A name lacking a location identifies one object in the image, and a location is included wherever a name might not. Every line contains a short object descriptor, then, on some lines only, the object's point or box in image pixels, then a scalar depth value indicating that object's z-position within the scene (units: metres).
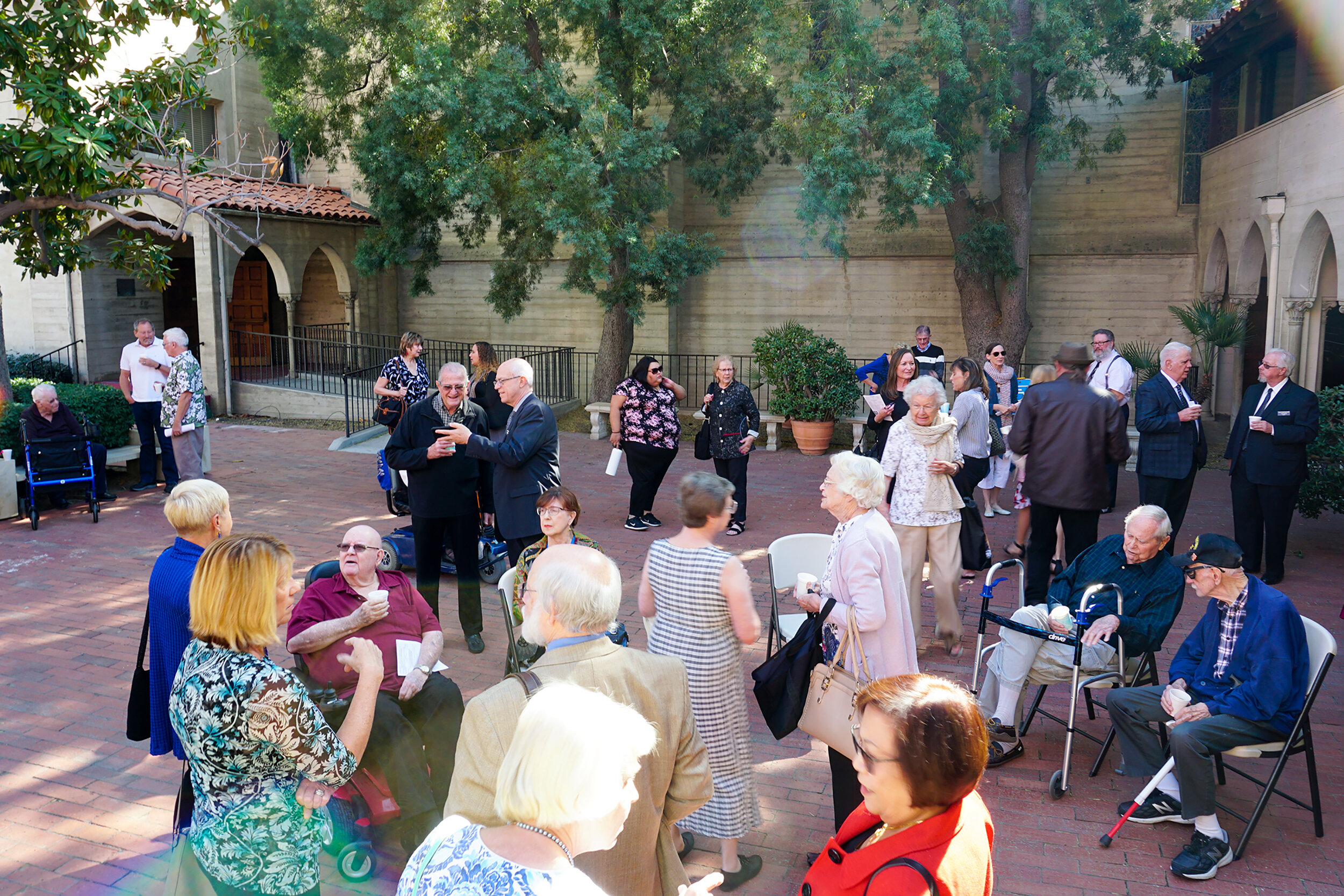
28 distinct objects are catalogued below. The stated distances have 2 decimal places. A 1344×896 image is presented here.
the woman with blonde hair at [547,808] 1.88
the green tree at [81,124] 8.46
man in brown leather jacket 6.75
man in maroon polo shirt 4.13
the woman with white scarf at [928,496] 6.34
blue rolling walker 9.95
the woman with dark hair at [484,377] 9.05
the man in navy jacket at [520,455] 6.14
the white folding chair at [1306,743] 4.16
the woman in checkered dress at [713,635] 3.88
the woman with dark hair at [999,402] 10.31
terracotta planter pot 14.34
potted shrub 14.37
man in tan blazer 2.66
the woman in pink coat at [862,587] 4.23
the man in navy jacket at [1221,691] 4.20
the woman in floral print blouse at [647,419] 9.55
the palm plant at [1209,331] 14.61
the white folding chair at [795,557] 5.54
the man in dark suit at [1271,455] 7.81
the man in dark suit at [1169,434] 7.97
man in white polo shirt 11.23
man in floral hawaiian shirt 10.24
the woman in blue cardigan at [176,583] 3.90
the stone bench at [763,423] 14.55
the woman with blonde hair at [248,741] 2.76
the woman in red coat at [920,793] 2.16
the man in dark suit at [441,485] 6.33
